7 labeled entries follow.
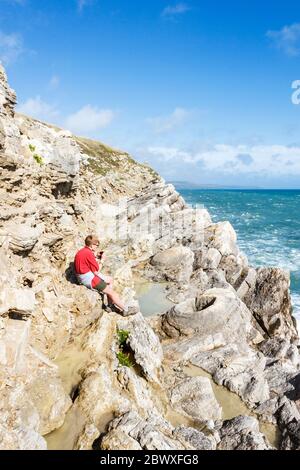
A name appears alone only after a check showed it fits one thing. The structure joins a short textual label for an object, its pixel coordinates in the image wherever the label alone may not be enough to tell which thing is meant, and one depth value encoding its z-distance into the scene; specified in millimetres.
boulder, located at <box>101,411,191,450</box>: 7340
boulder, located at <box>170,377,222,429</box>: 10717
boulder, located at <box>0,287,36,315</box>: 8641
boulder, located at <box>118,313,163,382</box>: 11123
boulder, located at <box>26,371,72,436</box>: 8047
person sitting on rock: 12173
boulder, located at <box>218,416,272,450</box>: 9023
